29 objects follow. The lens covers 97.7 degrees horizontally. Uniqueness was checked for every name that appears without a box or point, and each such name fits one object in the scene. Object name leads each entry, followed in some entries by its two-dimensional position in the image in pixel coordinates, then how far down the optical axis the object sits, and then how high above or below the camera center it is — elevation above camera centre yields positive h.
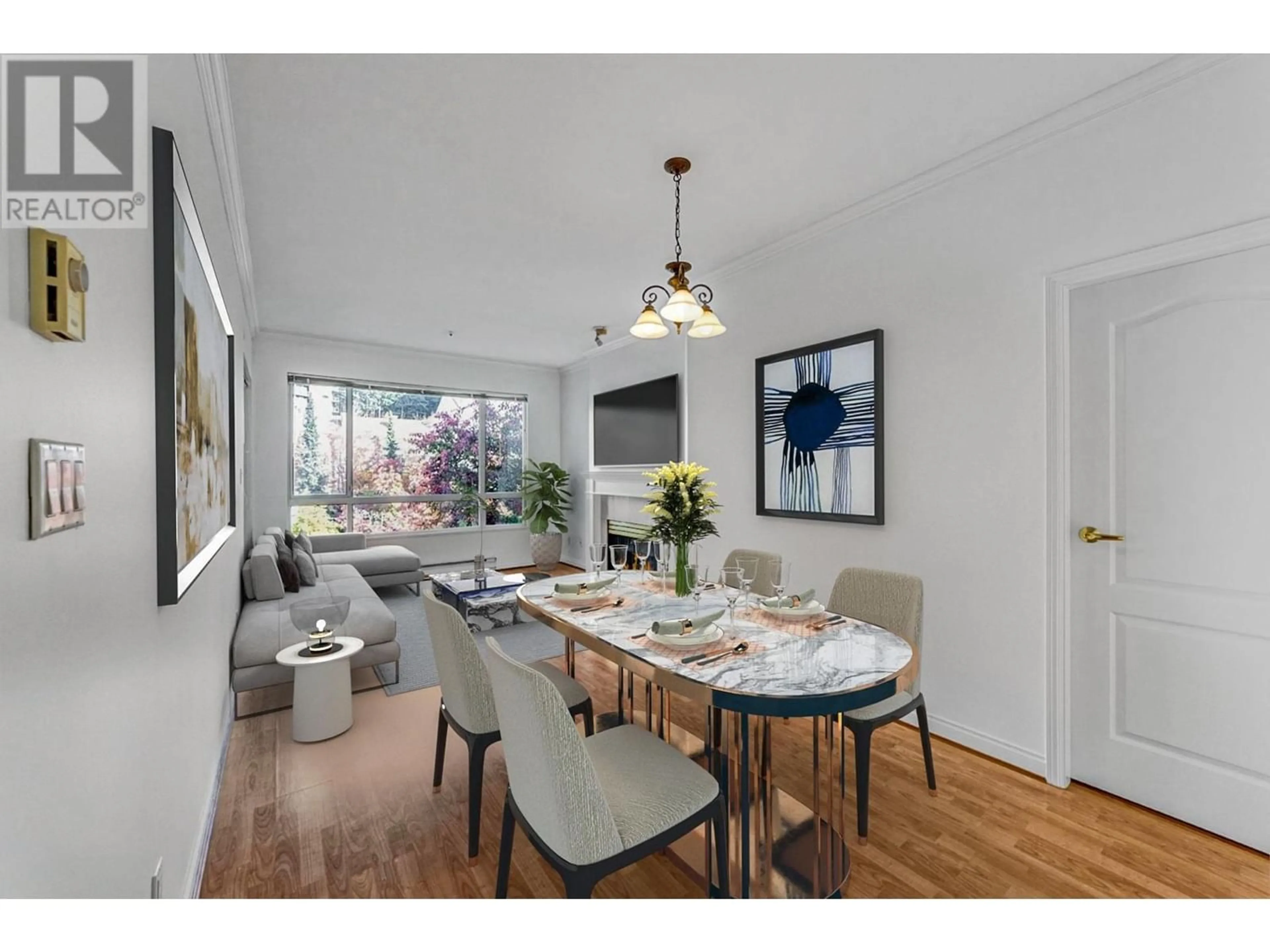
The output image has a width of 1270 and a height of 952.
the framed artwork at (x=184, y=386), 1.26 +0.25
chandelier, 2.21 +0.68
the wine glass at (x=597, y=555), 2.37 -0.35
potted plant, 6.98 -0.46
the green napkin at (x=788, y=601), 1.96 -0.45
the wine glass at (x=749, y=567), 2.42 -0.41
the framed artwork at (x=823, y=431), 2.84 +0.24
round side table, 2.56 -1.04
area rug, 3.33 -1.20
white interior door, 1.83 -0.24
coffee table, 4.04 -0.90
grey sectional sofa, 2.85 -0.85
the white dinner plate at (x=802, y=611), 1.89 -0.47
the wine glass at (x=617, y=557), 2.38 -0.36
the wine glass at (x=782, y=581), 2.03 -0.39
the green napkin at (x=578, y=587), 2.24 -0.46
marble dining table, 1.35 -0.52
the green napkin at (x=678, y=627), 1.68 -0.47
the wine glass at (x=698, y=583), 2.19 -0.48
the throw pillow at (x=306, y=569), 4.25 -0.73
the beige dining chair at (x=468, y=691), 1.77 -0.72
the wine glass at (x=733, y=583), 2.07 -0.41
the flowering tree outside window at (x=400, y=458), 5.96 +0.20
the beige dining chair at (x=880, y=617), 1.89 -0.58
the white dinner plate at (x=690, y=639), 1.62 -0.48
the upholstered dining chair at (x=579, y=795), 1.20 -0.80
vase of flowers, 2.09 -0.12
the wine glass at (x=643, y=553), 2.54 -0.37
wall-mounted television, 5.27 +0.53
